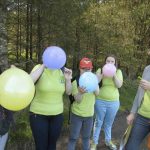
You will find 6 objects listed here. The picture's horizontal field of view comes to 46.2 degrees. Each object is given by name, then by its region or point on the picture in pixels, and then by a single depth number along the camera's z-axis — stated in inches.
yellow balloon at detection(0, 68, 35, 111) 69.3
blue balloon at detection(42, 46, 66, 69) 79.7
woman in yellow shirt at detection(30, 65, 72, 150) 82.2
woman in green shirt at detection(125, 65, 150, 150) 84.7
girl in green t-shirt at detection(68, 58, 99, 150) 97.2
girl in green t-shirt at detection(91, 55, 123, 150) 109.1
